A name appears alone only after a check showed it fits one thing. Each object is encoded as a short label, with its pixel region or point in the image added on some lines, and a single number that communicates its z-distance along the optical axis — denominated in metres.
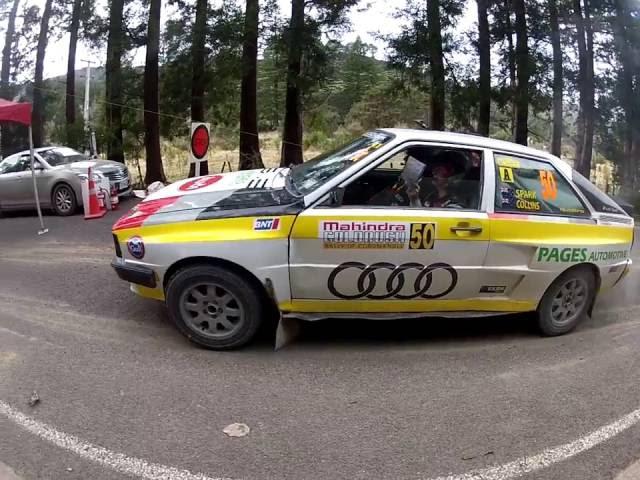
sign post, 8.48
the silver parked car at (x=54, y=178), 10.57
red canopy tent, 8.07
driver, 4.39
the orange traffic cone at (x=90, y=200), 9.84
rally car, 4.15
